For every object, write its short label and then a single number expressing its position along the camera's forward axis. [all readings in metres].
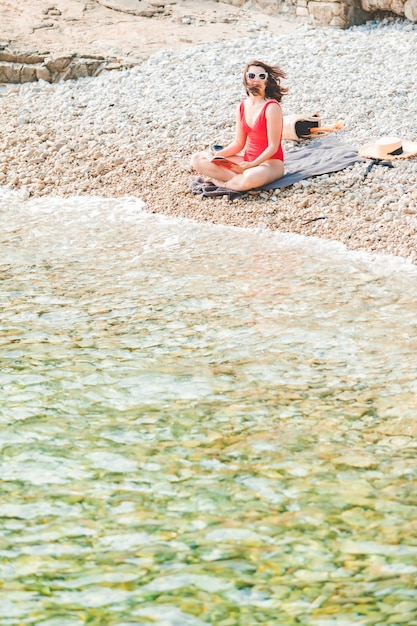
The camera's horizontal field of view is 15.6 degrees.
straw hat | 14.00
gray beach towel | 13.79
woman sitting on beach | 13.10
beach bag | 15.37
